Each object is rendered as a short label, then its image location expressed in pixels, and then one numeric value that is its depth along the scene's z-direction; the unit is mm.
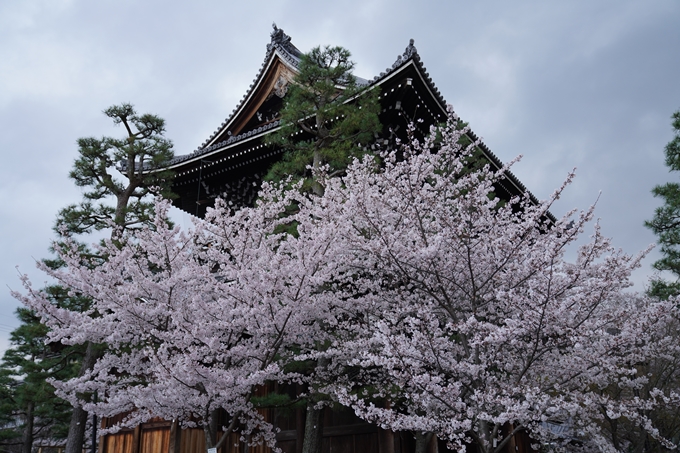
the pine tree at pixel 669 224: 12781
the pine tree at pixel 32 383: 13055
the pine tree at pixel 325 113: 9625
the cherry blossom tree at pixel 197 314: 6668
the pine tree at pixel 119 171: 13109
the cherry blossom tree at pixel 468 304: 5539
